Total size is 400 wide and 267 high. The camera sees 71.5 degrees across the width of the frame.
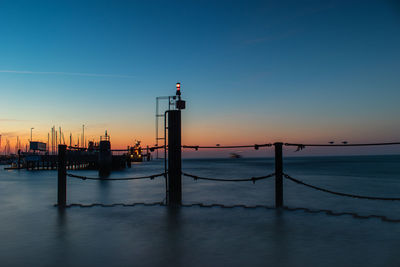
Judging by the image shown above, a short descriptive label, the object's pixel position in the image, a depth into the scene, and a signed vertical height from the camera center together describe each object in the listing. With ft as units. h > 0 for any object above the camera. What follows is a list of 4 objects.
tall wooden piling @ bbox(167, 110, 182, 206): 26.81 -2.22
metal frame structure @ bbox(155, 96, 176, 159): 27.43 +1.73
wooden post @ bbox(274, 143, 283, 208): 23.95 -2.65
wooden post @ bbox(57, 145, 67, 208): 27.12 -3.25
